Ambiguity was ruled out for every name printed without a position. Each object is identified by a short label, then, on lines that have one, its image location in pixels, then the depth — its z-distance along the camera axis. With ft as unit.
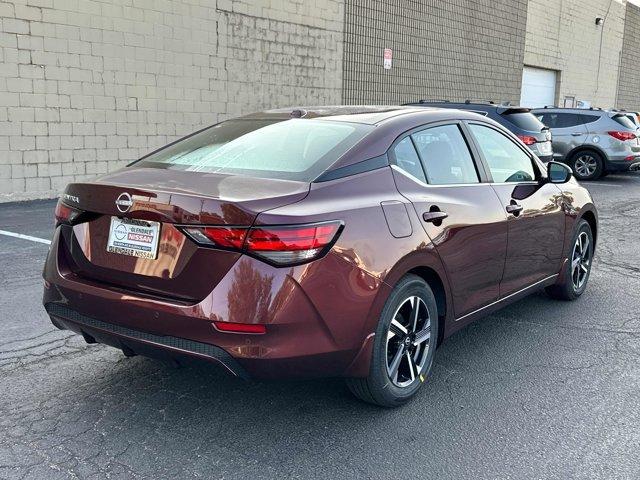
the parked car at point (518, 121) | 40.81
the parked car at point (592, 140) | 49.75
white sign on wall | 55.11
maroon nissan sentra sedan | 9.46
